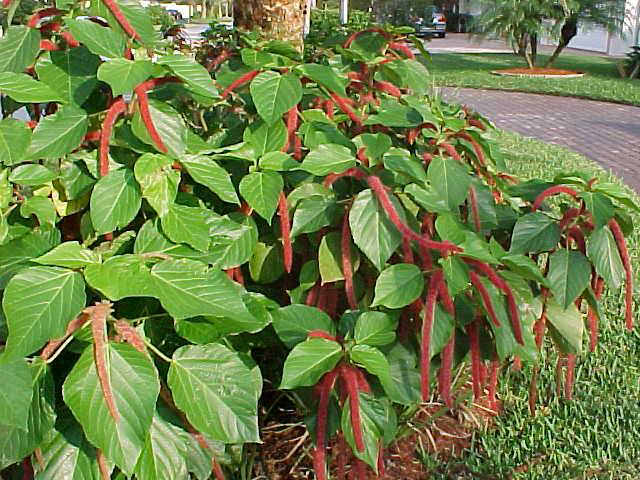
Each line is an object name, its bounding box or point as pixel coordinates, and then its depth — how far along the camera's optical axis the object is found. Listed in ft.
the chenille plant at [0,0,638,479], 3.59
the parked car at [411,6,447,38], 114.01
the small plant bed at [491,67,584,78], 57.47
